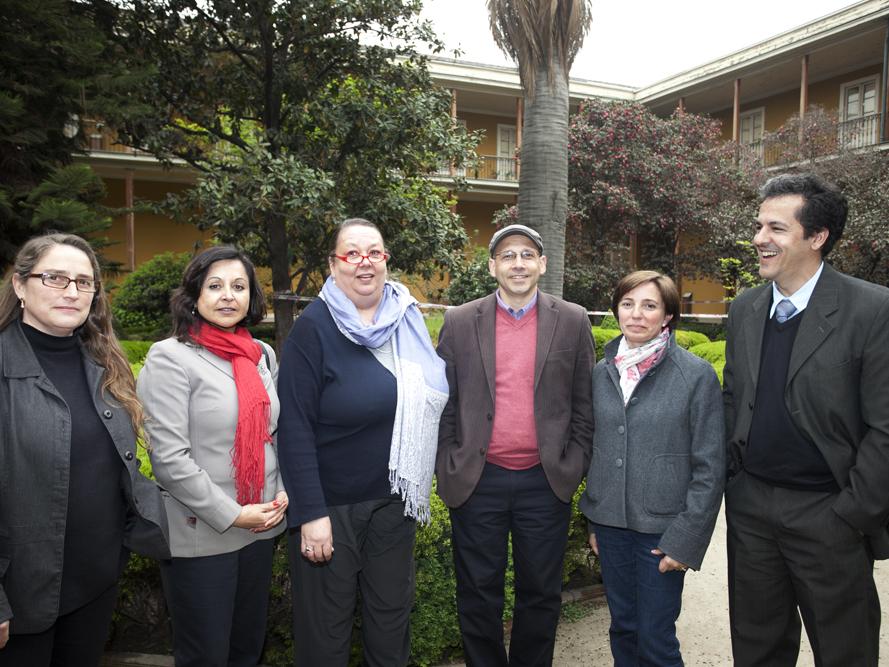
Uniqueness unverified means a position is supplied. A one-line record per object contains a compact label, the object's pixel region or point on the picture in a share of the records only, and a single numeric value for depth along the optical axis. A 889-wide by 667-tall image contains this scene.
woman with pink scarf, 2.71
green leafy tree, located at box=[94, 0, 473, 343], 8.58
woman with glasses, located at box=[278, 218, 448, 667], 2.61
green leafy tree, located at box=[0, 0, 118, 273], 5.46
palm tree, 6.88
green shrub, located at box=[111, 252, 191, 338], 13.23
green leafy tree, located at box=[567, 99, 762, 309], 15.34
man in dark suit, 2.45
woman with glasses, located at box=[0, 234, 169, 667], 2.09
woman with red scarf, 2.45
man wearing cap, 2.97
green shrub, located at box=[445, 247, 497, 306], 13.66
